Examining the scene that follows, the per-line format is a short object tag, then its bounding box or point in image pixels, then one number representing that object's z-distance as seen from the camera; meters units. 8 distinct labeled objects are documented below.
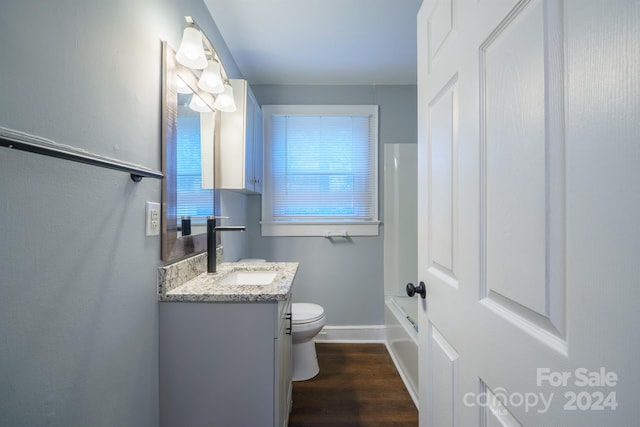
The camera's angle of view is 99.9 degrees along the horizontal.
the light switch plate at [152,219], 1.01
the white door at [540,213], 0.34
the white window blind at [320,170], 2.52
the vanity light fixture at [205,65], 1.14
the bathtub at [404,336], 1.73
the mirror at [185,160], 1.13
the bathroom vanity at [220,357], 1.06
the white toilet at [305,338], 1.82
